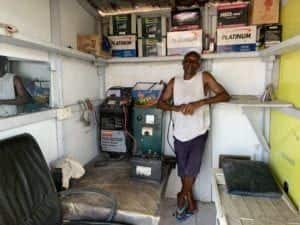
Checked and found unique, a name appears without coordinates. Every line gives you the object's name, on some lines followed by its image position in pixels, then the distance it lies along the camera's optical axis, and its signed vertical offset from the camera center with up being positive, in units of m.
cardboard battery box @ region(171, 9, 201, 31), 2.40 +0.74
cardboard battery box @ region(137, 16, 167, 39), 2.53 +0.70
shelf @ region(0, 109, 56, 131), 1.40 -0.21
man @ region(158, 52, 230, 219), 2.22 -0.22
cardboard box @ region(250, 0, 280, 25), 2.14 +0.75
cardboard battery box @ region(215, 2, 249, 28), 2.27 +0.76
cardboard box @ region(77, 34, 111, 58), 2.30 +0.46
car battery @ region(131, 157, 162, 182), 1.97 -0.70
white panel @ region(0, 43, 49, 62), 1.43 +0.25
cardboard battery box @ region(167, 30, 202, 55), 2.39 +0.51
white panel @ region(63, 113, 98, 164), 2.16 -0.54
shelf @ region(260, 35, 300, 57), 1.33 +0.30
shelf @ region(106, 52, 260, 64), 2.29 +0.34
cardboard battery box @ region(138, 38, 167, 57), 2.55 +0.48
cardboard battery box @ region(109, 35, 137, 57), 2.60 +0.51
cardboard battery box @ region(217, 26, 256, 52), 2.28 +0.51
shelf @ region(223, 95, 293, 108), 1.68 -0.11
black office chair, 1.16 -0.56
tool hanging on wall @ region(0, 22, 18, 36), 1.26 +0.34
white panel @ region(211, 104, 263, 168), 2.59 -0.51
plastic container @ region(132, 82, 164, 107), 2.65 -0.05
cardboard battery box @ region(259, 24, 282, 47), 2.14 +0.53
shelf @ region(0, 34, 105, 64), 1.38 +0.31
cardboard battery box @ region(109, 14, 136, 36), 2.58 +0.74
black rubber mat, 1.62 -0.70
